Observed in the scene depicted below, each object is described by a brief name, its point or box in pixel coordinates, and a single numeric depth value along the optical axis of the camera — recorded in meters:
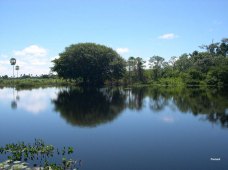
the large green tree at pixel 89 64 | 58.10
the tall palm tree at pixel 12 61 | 78.86
